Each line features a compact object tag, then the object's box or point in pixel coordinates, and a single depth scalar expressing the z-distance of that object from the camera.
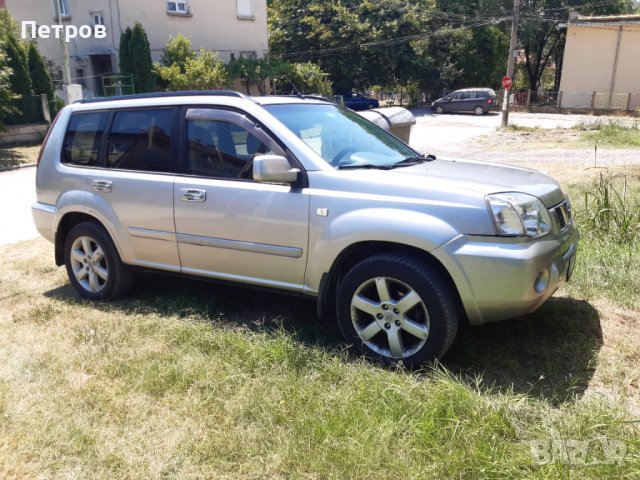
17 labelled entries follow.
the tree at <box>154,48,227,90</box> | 24.50
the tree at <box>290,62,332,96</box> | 32.41
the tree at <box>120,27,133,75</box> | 24.05
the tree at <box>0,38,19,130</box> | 16.69
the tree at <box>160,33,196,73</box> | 25.09
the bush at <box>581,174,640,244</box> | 5.68
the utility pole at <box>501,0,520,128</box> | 25.39
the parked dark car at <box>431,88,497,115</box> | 36.00
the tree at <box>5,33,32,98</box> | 18.81
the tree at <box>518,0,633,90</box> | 40.38
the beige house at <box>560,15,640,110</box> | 32.53
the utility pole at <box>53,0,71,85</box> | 16.00
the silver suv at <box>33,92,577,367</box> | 3.35
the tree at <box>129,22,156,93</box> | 23.97
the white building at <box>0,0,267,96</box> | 25.10
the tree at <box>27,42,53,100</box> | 20.23
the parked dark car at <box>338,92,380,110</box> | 37.72
